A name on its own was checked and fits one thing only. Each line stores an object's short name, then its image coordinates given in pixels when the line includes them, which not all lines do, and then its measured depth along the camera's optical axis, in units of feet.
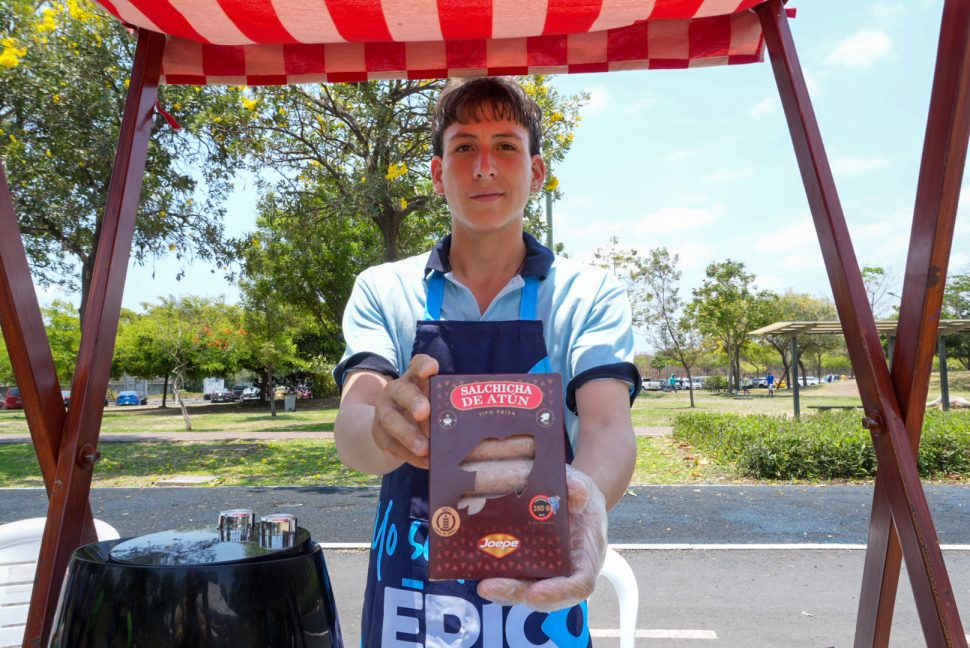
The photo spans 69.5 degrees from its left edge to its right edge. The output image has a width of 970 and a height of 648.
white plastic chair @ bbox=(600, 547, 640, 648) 6.77
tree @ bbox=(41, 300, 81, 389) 102.12
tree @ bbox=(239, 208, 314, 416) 52.44
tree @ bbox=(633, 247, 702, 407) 101.09
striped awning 5.56
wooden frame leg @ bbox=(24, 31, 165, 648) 4.62
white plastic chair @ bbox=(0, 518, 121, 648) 6.08
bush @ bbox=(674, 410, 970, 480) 33.09
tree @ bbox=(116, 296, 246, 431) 91.66
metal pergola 53.00
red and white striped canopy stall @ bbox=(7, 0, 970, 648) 4.53
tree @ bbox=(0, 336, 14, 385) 123.87
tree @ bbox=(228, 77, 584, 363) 33.71
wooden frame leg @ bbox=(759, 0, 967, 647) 4.33
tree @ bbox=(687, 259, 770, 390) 111.65
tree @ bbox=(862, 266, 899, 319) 121.90
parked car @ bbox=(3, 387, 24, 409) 124.07
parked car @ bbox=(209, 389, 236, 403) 142.82
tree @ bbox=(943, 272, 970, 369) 138.10
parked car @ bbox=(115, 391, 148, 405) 141.59
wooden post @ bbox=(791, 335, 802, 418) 52.85
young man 4.46
